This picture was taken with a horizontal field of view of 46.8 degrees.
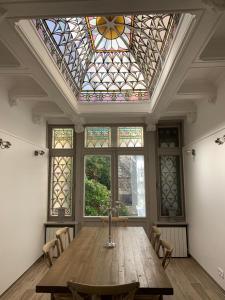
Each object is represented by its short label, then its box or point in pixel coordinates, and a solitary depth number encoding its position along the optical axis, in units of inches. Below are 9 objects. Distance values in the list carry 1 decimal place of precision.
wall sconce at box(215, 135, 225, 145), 128.3
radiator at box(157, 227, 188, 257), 201.2
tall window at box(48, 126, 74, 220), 217.8
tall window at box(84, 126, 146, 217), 216.4
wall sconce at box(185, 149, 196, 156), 182.6
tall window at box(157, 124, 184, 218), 213.2
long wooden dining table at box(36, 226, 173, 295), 72.7
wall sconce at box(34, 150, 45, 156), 186.2
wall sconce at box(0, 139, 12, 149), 132.5
